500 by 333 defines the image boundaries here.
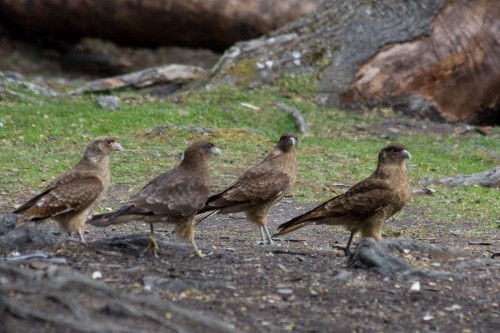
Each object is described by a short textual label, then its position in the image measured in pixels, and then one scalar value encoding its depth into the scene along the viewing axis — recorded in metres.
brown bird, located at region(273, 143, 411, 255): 17.19
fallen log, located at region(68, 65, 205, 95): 33.19
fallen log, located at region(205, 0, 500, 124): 32.37
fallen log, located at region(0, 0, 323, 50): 39.41
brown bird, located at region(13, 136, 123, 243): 16.58
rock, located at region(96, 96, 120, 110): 30.06
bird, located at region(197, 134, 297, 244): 18.47
